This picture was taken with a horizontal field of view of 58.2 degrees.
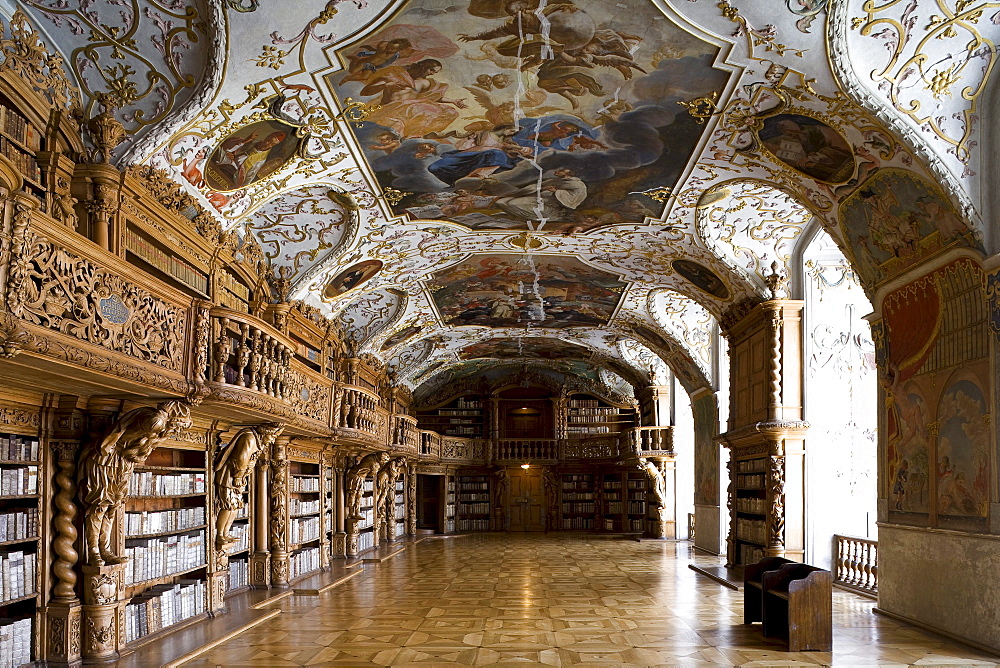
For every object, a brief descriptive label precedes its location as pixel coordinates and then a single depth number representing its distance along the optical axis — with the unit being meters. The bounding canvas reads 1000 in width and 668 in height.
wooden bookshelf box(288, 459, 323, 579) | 14.68
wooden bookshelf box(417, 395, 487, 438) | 30.77
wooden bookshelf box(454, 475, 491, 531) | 29.84
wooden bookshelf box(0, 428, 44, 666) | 7.05
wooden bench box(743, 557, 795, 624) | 9.76
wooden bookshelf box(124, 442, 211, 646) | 8.88
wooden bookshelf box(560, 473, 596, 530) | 29.53
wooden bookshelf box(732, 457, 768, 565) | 14.27
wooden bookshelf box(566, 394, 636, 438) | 30.53
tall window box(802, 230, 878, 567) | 13.66
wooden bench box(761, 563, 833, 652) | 8.34
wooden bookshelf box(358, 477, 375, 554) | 19.69
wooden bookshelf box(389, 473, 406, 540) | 24.91
